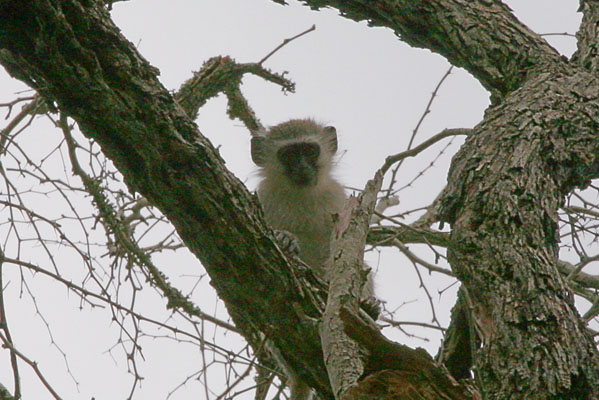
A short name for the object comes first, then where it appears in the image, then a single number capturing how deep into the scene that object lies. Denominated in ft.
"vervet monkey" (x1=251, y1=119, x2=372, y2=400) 38.17
